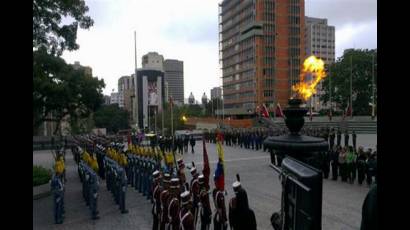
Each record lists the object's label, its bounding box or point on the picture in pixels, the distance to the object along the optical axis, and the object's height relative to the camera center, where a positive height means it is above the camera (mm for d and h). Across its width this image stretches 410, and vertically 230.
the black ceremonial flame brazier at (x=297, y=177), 1759 -401
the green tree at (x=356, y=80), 60000 +5750
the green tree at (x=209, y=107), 100994 +1875
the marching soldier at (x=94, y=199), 10914 -2699
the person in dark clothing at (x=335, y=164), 16469 -2440
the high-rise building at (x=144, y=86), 90588 +7979
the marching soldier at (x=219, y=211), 8219 -2338
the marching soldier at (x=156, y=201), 8514 -2167
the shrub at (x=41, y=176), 16172 -3016
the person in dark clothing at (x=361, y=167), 15055 -2373
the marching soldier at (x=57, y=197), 10602 -2566
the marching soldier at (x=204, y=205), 8539 -2264
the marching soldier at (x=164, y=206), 7863 -2122
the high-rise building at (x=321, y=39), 138488 +31499
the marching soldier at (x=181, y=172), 10614 -1814
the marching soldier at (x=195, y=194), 9000 -2126
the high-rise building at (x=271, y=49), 74938 +14301
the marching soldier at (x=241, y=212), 6859 -1997
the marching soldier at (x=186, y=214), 6715 -1983
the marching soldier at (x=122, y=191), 11416 -2545
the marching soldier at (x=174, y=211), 7199 -2056
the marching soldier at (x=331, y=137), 27525 -1939
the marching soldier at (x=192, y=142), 31791 -2640
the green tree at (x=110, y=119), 79375 -1198
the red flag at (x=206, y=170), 9262 -1603
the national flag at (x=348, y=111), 39831 +236
